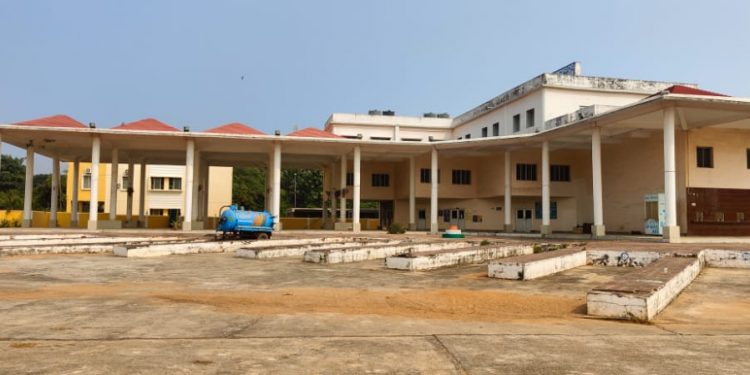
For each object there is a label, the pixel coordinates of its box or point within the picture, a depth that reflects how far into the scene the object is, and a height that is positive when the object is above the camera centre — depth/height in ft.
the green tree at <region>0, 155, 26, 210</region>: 185.65 +12.03
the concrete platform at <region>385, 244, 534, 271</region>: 45.50 -4.06
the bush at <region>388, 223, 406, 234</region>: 108.58 -2.97
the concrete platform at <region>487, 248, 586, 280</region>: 39.34 -4.04
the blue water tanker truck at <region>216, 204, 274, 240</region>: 73.15 -1.39
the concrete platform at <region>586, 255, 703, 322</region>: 23.99 -3.88
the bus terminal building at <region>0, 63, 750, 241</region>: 86.74 +13.42
